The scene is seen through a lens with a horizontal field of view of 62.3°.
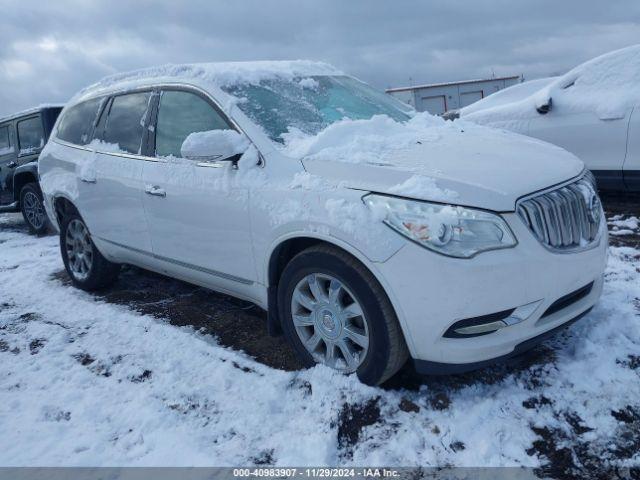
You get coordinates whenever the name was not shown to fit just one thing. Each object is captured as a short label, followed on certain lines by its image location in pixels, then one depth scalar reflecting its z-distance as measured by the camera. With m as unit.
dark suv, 8.23
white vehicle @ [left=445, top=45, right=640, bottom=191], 5.42
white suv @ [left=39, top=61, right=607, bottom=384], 2.34
